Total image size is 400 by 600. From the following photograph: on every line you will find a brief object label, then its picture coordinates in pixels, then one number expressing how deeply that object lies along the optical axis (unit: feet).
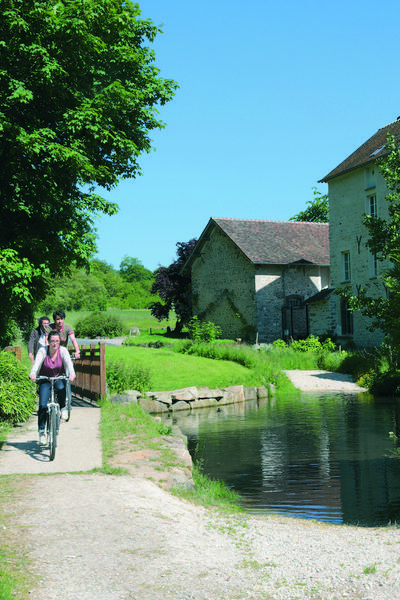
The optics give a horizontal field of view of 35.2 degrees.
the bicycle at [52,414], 28.73
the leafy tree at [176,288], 148.66
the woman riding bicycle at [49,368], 29.81
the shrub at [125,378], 61.82
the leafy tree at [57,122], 49.67
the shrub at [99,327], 188.85
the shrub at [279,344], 108.68
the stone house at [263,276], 120.06
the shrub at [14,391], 38.04
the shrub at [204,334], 105.81
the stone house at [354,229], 104.17
